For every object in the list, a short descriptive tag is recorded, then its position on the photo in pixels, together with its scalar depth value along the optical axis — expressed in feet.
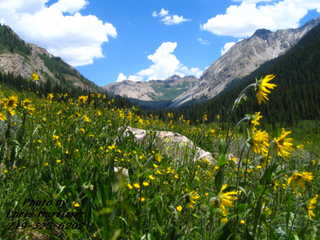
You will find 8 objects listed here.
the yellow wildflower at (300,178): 6.31
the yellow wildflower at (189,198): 6.45
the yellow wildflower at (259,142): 7.20
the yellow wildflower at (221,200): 5.67
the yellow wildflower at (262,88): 7.55
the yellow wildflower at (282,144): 7.08
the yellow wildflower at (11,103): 10.60
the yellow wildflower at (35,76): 14.59
